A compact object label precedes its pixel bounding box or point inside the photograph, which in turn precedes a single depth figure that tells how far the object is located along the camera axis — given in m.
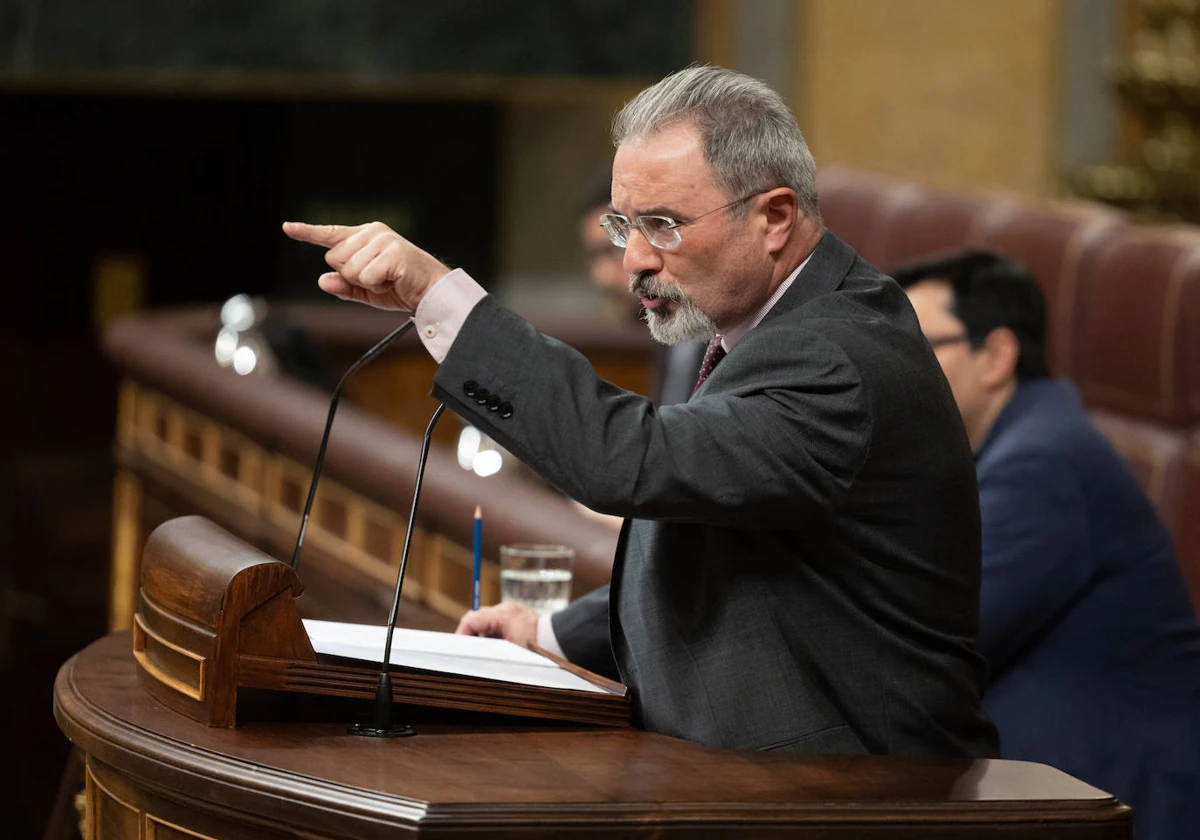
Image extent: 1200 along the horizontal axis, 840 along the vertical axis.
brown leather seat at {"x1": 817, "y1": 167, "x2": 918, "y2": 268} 10.27
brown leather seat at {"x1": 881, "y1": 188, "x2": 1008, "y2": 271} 9.42
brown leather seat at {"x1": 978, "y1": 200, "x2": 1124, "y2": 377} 8.60
